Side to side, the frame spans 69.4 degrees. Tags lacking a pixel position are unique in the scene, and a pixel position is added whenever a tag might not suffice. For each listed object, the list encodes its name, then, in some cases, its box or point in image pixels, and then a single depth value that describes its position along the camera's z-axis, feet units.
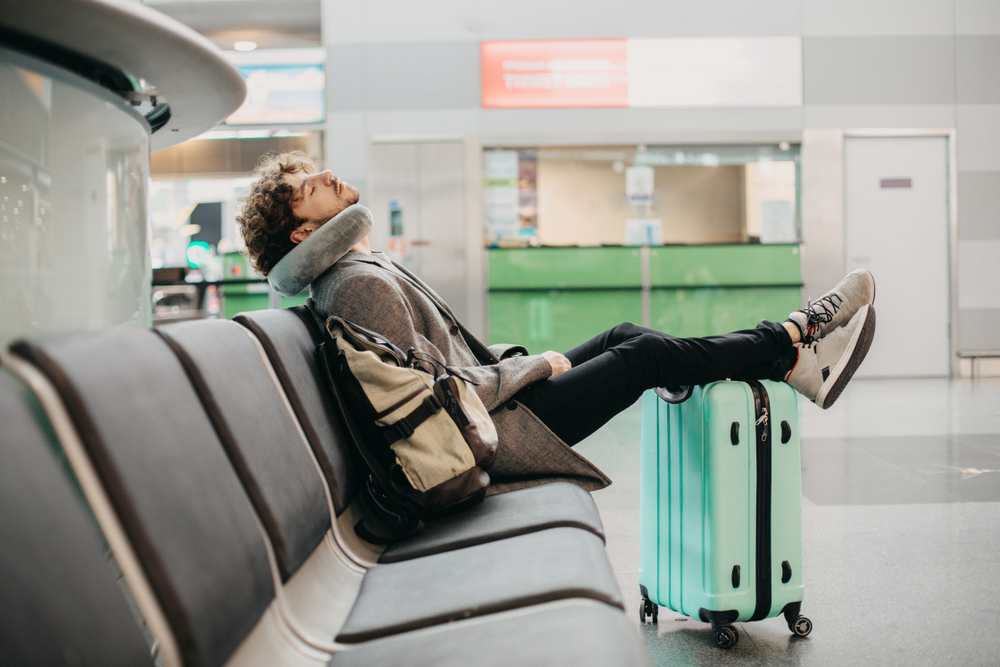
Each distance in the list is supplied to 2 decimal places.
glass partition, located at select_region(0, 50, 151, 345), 4.94
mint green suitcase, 6.20
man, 6.26
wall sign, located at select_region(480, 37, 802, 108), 24.84
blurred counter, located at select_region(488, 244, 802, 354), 24.82
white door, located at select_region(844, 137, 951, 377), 25.59
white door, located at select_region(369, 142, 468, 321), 25.22
